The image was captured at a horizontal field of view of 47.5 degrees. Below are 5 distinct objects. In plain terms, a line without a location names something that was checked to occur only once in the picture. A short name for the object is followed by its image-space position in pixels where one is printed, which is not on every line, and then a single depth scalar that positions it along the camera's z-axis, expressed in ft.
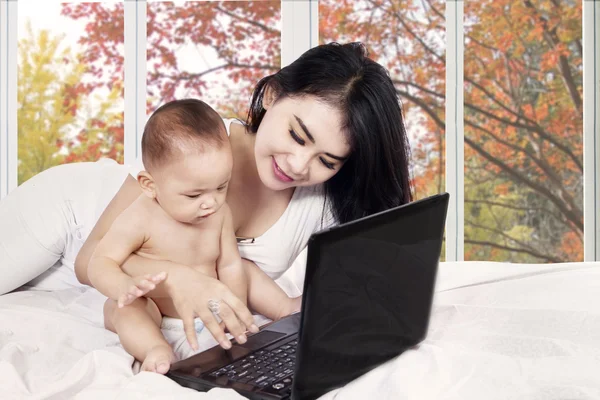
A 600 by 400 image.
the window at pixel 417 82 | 14.39
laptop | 3.15
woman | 5.14
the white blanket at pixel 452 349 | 3.31
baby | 4.37
